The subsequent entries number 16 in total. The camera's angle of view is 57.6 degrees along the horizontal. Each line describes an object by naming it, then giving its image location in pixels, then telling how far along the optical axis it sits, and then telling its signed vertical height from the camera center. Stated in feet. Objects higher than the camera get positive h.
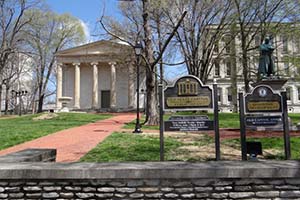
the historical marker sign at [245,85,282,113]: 18.67 +0.65
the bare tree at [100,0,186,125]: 53.11 +7.46
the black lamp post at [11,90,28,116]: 127.91 +8.96
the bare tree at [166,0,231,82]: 76.13 +24.82
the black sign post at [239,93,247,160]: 18.45 -1.12
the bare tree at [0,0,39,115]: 109.50 +33.21
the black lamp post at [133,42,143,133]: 42.25 +9.20
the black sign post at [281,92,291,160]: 18.15 -1.18
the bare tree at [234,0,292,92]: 78.18 +27.60
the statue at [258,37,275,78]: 40.34 +7.38
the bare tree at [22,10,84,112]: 143.23 +40.44
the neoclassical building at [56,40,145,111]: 142.51 +17.70
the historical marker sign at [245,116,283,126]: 18.60 -0.66
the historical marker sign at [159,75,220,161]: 18.29 +0.52
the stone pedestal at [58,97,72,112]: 118.47 +3.80
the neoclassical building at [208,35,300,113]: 115.57 +13.75
